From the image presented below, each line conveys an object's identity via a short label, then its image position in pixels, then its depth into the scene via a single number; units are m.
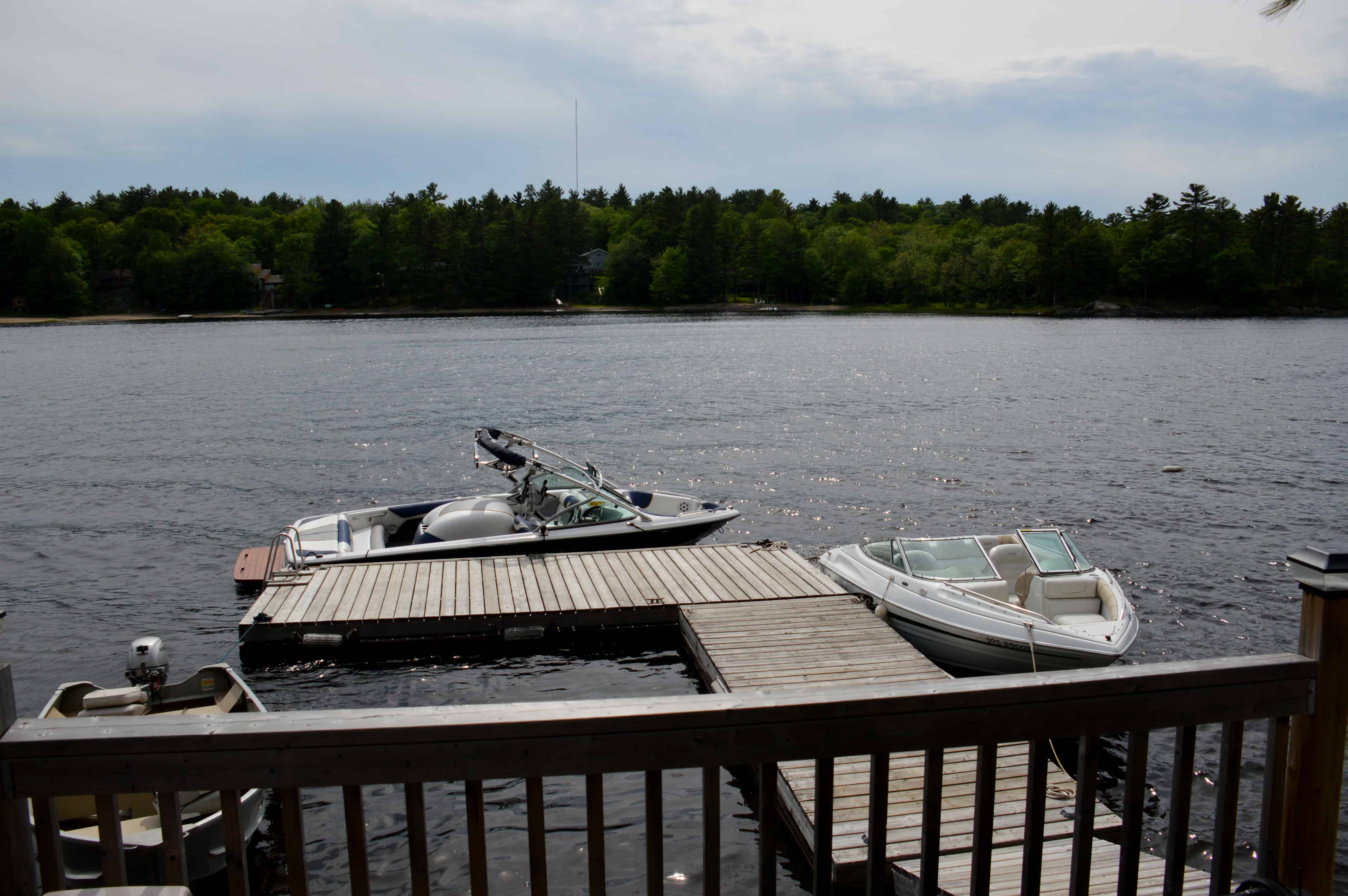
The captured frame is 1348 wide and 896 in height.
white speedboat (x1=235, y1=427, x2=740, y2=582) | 15.53
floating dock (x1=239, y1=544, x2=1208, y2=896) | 7.27
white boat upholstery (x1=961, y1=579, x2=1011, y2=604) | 11.93
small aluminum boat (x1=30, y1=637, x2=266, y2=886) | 6.51
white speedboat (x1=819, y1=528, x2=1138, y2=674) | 10.76
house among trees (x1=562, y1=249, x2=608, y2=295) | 136.12
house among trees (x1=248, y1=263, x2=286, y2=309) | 128.38
